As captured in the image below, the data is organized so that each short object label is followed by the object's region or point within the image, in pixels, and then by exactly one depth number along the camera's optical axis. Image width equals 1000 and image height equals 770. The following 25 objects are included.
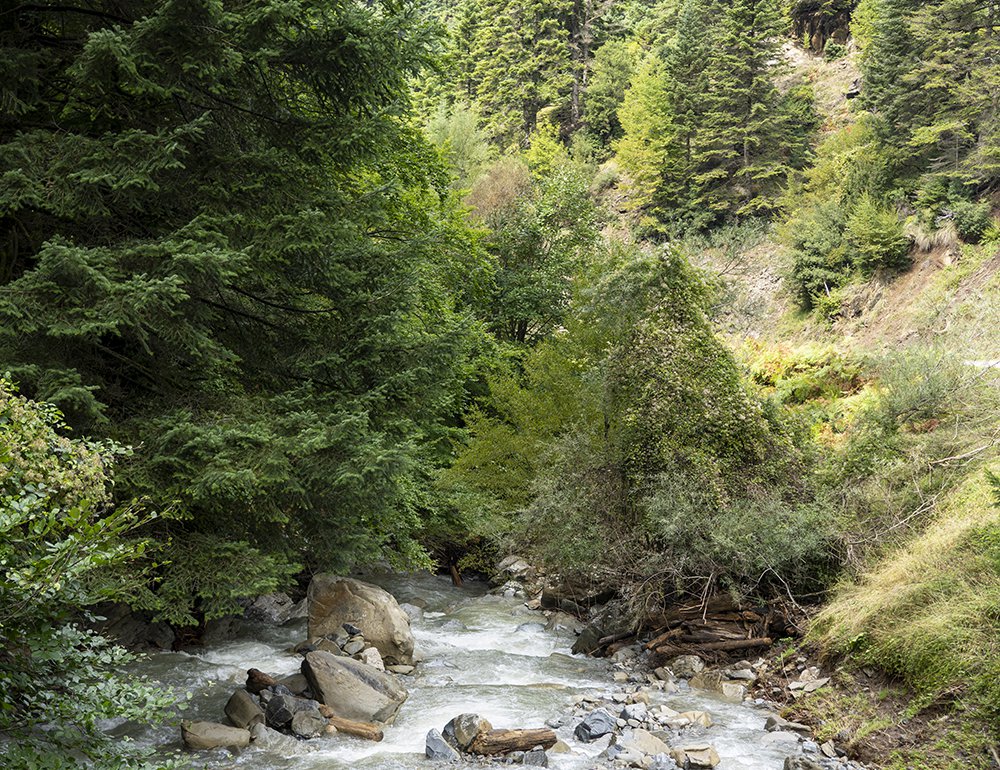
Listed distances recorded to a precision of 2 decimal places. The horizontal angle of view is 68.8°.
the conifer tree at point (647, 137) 32.50
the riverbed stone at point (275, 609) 10.66
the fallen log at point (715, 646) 8.79
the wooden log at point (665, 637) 9.28
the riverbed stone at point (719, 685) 8.05
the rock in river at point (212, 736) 6.24
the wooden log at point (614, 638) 9.93
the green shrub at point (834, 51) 34.22
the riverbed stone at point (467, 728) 6.51
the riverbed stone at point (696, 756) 6.16
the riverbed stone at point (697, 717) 7.12
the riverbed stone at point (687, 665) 8.75
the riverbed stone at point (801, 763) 5.86
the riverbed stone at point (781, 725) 6.88
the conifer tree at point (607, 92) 40.62
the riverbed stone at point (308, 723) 6.68
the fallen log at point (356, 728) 6.74
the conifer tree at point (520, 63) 42.56
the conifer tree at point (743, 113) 30.58
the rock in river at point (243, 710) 6.65
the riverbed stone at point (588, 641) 9.99
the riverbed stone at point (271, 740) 6.40
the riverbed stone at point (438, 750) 6.30
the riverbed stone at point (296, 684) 7.45
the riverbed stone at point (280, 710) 6.77
